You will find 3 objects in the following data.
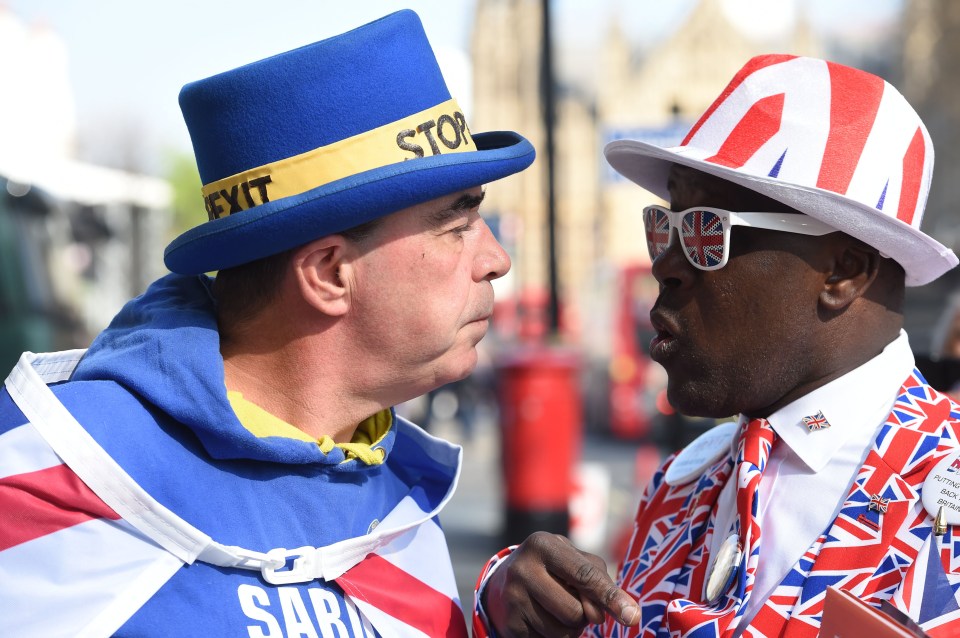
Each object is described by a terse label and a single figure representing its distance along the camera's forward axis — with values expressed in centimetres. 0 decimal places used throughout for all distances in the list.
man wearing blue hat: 195
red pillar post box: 895
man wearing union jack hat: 201
